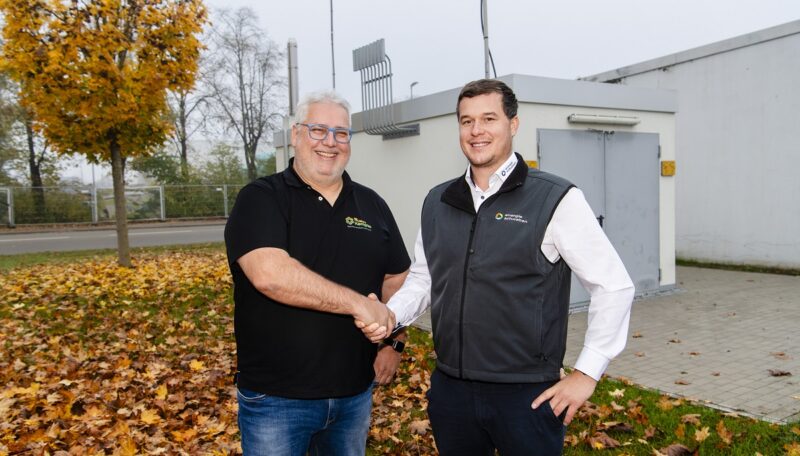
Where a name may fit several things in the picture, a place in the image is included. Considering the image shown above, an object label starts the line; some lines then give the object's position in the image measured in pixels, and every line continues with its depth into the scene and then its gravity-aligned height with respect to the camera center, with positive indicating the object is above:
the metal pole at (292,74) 10.55 +2.30
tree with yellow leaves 9.98 +2.52
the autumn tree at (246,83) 33.16 +6.93
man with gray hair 2.28 -0.34
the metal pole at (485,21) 8.06 +2.39
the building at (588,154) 8.10 +0.64
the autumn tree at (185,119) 33.41 +5.14
